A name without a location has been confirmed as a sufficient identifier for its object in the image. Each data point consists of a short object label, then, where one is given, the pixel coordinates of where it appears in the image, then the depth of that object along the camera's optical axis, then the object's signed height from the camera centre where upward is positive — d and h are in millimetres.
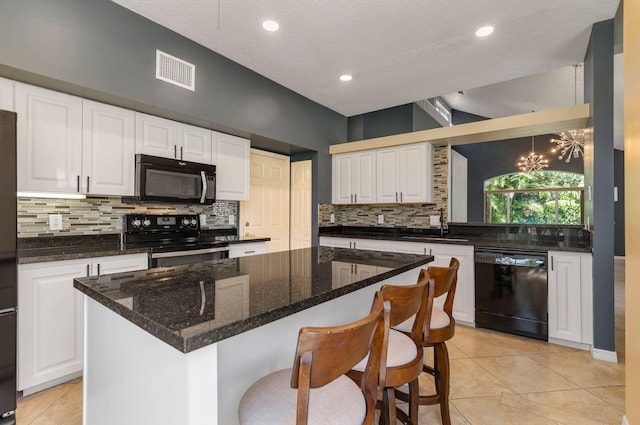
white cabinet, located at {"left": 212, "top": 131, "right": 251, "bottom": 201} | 3457 +540
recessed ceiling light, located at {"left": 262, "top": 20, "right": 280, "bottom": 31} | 2596 +1580
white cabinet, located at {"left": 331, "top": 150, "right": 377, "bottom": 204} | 4465 +516
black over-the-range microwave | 2764 +305
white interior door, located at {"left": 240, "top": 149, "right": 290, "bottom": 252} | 4223 +143
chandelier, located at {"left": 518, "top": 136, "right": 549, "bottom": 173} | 7324 +1231
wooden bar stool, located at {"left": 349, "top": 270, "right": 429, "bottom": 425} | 1153 -570
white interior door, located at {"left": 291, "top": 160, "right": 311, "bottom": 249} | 4672 +132
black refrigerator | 1752 -306
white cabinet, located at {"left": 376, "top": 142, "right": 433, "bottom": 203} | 3992 +520
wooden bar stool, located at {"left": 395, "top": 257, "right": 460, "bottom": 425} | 1534 -602
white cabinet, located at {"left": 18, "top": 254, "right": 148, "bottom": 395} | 1978 -730
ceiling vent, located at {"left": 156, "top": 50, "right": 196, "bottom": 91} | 2684 +1264
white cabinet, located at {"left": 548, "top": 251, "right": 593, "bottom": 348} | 2748 -761
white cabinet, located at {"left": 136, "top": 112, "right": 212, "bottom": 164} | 2821 +710
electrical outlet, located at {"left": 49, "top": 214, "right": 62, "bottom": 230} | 2498 -74
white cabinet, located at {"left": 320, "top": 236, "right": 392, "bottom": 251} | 3945 -407
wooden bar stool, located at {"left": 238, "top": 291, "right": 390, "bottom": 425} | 750 -504
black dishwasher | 2955 -768
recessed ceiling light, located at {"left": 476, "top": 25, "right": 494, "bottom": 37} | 2674 +1581
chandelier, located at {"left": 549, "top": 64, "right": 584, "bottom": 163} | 5173 +1528
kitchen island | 797 -373
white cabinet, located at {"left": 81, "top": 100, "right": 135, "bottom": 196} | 2479 +521
